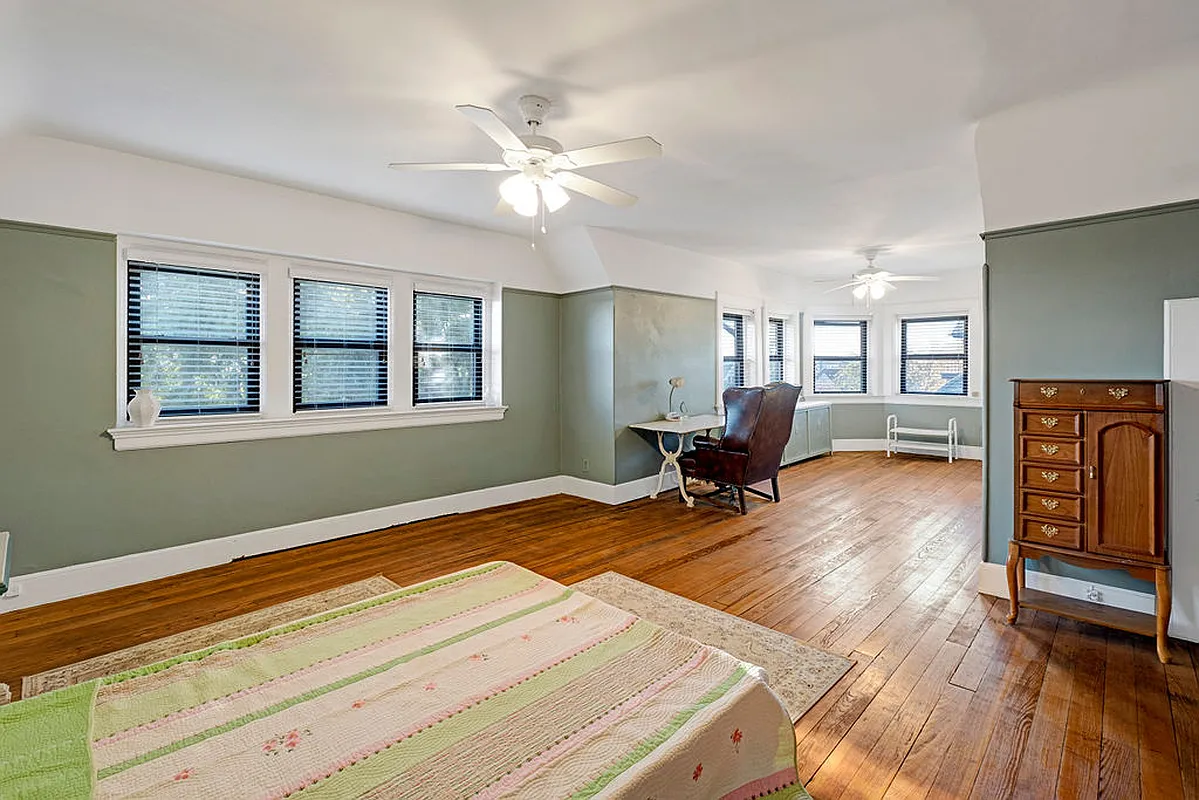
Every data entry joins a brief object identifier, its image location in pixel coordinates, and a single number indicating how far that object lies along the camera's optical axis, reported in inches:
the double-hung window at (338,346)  173.0
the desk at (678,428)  216.1
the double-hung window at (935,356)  316.5
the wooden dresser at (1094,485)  102.0
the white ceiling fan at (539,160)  95.2
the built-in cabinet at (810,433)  299.5
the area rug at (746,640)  93.9
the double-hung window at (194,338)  143.8
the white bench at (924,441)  306.8
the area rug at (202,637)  97.7
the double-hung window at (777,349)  319.9
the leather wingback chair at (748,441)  196.2
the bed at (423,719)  43.3
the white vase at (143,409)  138.6
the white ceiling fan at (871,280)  256.2
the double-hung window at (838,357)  348.5
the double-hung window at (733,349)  283.1
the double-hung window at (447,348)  201.8
